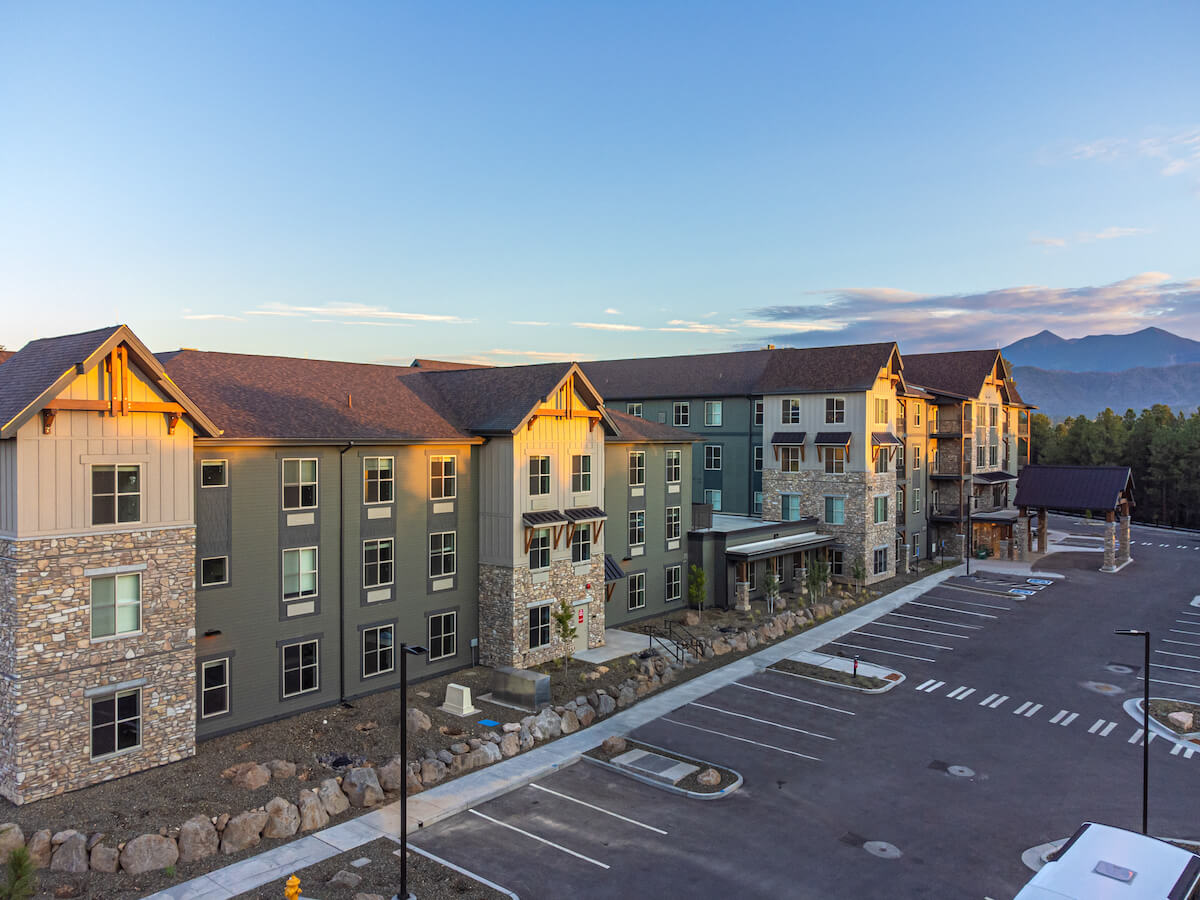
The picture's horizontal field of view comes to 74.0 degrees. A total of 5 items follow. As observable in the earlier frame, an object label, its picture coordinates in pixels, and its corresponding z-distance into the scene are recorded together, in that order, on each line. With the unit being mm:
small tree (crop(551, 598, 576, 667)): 32219
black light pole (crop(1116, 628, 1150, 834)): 18297
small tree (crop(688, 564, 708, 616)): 42000
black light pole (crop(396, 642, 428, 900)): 16047
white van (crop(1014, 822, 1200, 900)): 13617
